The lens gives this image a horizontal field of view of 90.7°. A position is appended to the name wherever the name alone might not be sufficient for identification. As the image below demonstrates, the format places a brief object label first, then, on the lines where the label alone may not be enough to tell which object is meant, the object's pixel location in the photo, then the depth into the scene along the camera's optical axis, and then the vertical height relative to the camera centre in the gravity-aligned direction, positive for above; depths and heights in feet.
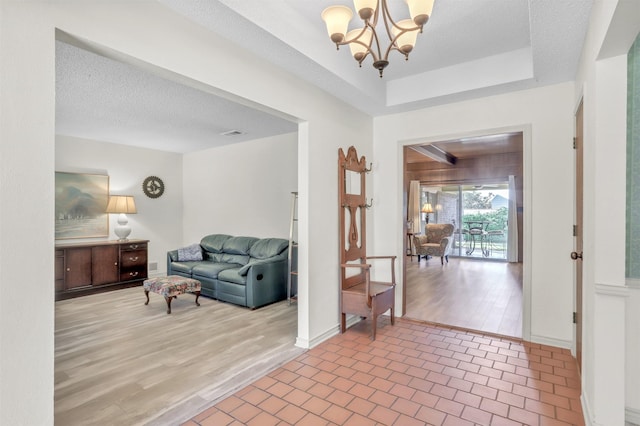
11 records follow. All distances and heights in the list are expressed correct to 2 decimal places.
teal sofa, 14.28 -2.88
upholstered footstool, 13.53 -3.33
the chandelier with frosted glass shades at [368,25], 5.46 +3.50
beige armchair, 26.53 -2.62
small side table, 28.07 -3.08
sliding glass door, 31.24 -0.44
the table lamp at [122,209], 18.38 +0.13
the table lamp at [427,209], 33.28 +0.19
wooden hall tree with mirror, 10.70 -1.70
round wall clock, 20.79 +1.65
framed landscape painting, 17.22 +0.35
